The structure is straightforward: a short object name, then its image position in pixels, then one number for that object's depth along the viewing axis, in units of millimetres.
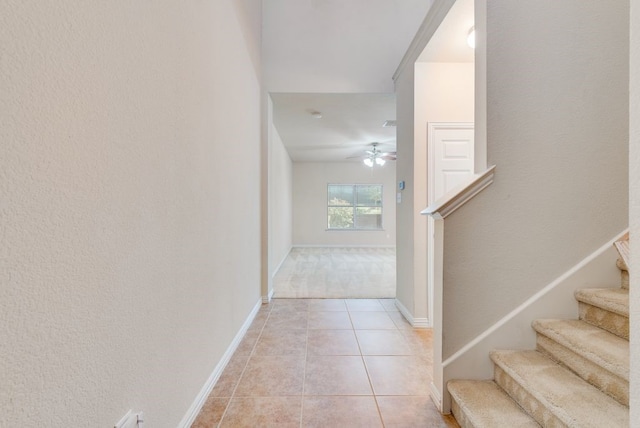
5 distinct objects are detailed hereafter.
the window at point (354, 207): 8617
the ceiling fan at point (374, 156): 6164
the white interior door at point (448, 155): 2682
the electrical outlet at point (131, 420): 946
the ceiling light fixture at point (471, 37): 2102
